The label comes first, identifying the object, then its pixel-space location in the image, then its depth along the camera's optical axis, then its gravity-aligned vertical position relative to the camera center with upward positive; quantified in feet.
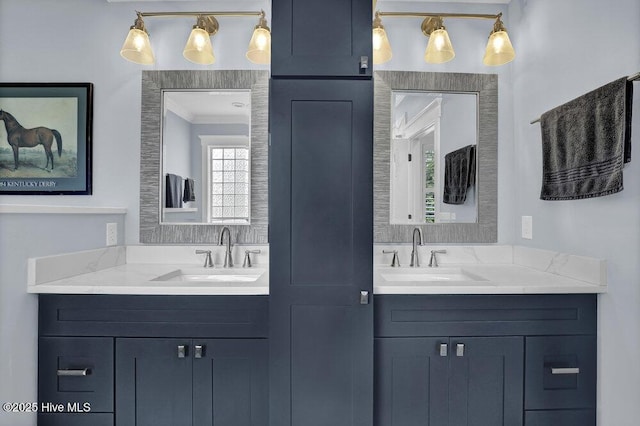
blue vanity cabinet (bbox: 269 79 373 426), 4.51 -0.50
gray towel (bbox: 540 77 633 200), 4.26 +0.93
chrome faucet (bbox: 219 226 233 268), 6.43 -0.83
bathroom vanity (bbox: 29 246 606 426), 4.75 -1.95
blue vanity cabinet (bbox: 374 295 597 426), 4.77 -2.04
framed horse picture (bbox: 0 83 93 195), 6.50 +1.30
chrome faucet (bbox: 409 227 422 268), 6.42 -0.80
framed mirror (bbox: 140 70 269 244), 6.63 +0.97
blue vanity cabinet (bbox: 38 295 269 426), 4.75 -2.05
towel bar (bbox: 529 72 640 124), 3.99 +1.56
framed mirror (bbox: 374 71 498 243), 6.65 +1.01
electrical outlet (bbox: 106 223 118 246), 6.25 -0.47
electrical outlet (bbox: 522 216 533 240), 6.25 -0.29
